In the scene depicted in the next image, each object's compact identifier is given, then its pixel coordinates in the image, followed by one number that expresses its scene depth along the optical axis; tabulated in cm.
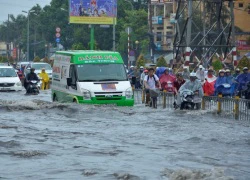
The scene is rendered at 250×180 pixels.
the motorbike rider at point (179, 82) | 3158
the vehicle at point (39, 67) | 5959
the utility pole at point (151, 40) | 7375
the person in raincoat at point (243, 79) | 3378
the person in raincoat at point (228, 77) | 3284
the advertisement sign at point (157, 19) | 10794
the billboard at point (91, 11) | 7394
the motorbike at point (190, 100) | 2764
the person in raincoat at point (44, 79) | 5250
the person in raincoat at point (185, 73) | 3691
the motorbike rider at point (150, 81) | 3059
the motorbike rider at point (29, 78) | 4441
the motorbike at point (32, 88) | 4438
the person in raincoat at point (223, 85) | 3253
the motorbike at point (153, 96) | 3047
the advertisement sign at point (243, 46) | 7822
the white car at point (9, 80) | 4609
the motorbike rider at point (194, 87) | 2764
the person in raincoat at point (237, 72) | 3779
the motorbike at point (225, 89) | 3250
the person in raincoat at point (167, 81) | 3547
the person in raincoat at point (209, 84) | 3416
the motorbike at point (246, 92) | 3331
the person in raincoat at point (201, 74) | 3827
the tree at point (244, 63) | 5102
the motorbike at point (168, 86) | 3538
